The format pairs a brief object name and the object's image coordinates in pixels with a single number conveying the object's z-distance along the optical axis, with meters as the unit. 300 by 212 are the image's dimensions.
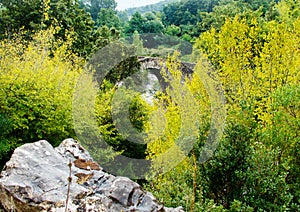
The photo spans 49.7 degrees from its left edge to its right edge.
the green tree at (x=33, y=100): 9.87
